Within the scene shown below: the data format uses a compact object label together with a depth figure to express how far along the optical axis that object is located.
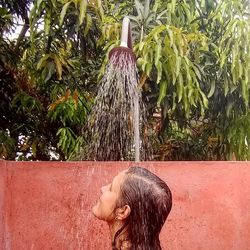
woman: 1.57
